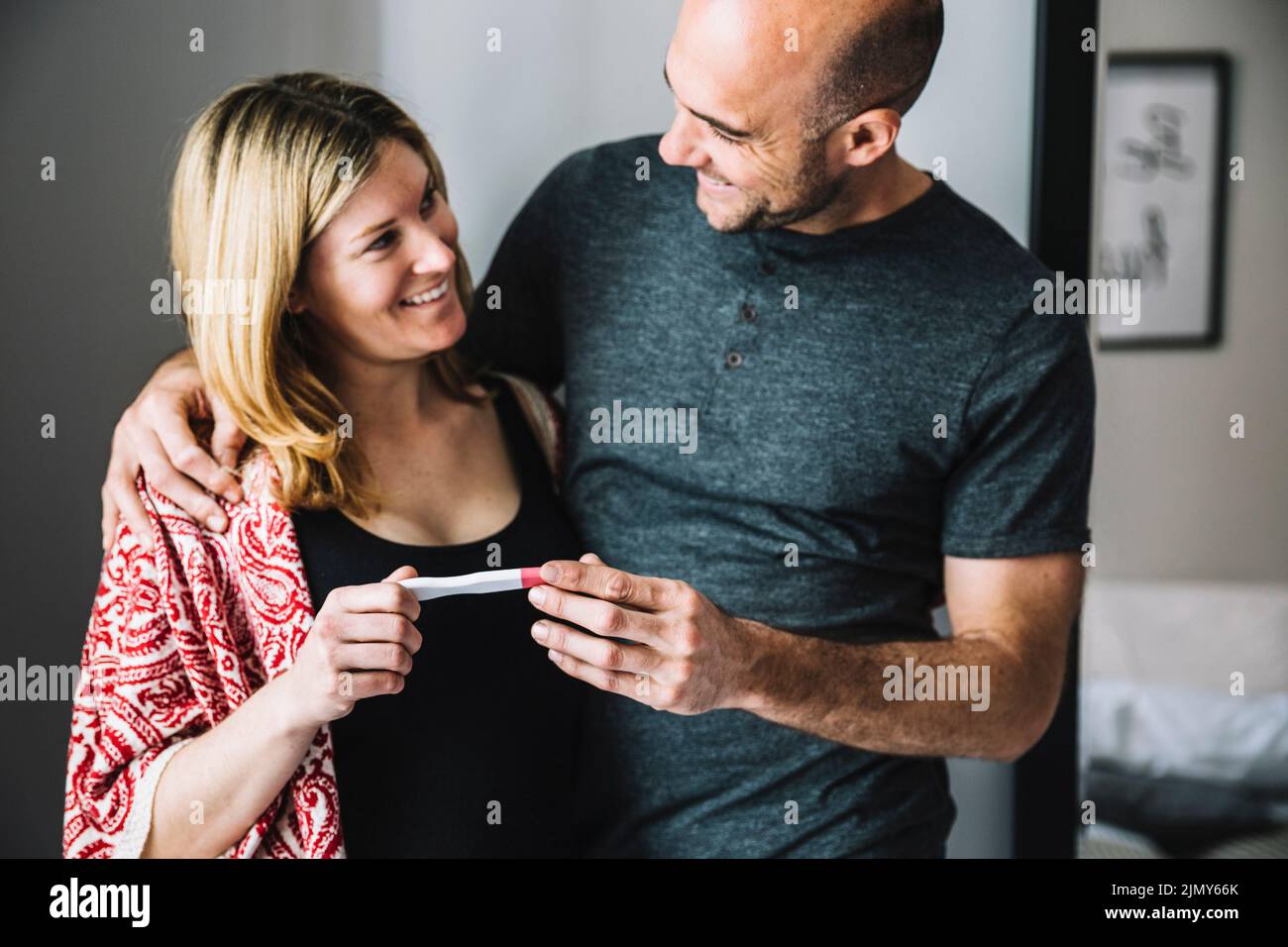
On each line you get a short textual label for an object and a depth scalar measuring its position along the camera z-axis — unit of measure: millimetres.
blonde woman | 972
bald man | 1049
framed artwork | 1257
